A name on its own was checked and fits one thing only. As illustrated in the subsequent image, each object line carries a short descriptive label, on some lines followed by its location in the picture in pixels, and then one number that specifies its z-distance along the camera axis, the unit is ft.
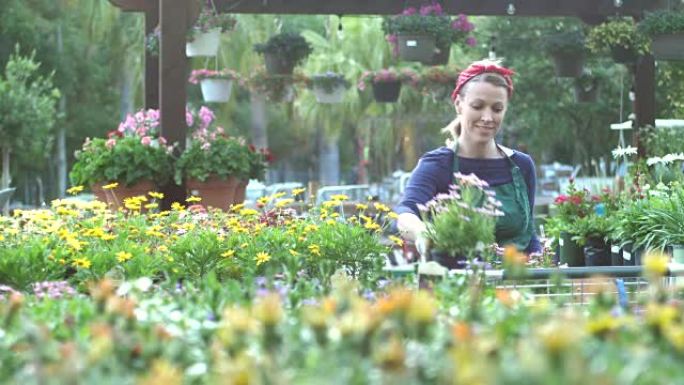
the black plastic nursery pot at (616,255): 29.43
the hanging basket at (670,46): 39.55
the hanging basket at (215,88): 52.65
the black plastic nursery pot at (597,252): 31.35
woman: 16.22
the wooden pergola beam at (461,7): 45.73
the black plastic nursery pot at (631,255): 27.66
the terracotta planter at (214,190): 33.94
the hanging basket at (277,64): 50.26
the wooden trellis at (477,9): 44.04
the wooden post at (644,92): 46.91
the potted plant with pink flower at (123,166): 33.24
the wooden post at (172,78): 34.14
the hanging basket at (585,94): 56.99
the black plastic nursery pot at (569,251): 32.76
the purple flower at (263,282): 11.19
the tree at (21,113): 92.12
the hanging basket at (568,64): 49.16
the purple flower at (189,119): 39.04
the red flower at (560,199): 34.68
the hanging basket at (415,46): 42.52
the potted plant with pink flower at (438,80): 60.13
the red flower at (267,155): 37.01
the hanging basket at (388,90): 59.62
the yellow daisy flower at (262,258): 19.54
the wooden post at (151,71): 43.70
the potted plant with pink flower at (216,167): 33.86
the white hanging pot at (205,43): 41.45
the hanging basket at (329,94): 57.98
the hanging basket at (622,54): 45.44
